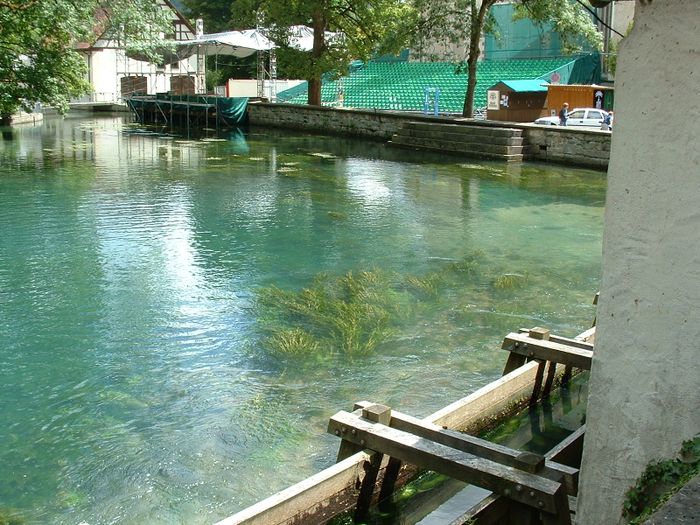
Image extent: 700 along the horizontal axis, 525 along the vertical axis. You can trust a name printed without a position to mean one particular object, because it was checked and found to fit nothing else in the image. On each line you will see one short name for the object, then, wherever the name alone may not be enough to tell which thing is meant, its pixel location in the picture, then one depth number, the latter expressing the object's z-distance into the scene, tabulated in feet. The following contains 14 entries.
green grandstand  128.06
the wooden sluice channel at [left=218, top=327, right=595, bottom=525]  14.15
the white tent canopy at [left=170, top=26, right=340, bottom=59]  123.75
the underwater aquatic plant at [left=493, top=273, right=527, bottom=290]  37.10
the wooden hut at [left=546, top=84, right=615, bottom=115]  109.60
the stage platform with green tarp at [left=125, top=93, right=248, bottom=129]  133.28
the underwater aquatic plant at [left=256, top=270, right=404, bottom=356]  29.19
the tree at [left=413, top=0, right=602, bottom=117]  92.48
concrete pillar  11.96
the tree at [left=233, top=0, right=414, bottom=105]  109.50
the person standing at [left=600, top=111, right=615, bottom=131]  89.59
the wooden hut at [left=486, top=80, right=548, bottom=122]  112.57
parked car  95.29
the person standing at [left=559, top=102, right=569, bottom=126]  95.40
